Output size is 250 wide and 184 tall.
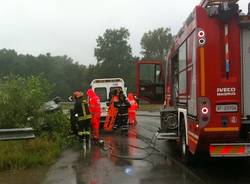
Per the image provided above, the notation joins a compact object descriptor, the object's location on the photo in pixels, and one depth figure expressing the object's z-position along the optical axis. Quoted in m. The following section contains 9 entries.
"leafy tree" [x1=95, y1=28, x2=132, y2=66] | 64.36
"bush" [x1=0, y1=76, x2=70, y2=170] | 7.23
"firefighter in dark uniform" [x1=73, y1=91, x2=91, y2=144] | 8.60
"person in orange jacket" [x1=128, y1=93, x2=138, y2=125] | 14.38
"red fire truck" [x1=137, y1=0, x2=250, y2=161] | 5.48
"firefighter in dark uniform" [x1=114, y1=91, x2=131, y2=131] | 12.01
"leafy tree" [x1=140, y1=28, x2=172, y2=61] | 68.37
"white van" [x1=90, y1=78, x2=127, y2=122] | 13.44
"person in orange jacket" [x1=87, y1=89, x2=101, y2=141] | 10.54
